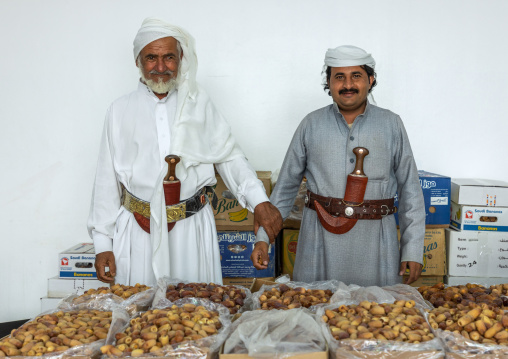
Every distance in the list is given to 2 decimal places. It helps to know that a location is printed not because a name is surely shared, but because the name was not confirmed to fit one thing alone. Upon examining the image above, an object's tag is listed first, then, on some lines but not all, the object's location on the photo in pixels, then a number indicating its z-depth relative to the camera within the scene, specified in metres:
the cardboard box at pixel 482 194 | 3.32
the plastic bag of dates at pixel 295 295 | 1.80
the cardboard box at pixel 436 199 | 3.32
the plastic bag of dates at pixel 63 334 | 1.48
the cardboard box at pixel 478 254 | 3.33
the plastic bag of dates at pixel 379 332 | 1.43
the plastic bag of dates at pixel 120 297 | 1.87
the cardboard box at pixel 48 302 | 3.50
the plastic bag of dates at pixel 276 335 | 1.47
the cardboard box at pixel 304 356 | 1.43
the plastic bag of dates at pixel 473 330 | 1.44
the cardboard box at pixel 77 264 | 3.49
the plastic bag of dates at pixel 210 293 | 1.86
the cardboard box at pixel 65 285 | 3.53
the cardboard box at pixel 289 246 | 3.42
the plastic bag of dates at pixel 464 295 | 1.82
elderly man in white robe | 2.44
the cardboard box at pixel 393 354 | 1.42
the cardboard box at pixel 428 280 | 3.41
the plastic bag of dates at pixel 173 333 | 1.46
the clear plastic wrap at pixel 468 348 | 1.42
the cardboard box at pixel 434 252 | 3.37
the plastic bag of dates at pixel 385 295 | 1.78
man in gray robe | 2.52
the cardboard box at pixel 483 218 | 3.33
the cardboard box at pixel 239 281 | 3.45
